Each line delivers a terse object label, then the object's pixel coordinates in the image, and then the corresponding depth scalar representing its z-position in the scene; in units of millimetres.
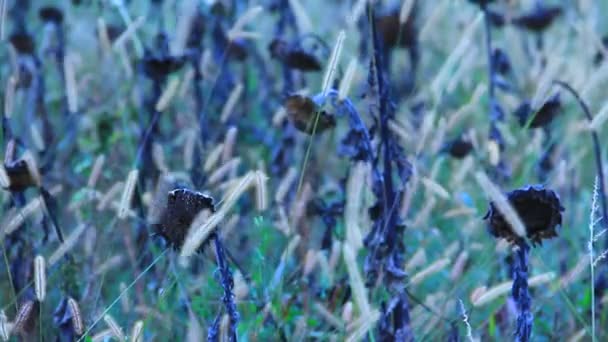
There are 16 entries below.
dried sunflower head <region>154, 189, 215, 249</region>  4674
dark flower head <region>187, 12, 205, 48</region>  5819
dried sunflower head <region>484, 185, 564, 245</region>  4661
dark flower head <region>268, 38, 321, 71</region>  5373
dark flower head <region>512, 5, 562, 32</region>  5809
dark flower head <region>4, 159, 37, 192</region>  4986
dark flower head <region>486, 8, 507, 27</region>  6008
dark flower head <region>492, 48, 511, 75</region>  5529
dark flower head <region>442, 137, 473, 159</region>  5427
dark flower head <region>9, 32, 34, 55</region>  5778
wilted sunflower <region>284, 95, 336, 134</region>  4980
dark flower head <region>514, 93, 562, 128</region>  5126
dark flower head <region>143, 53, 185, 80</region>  5430
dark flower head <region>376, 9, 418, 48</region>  5589
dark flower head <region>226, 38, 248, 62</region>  5944
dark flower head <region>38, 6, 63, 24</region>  5814
